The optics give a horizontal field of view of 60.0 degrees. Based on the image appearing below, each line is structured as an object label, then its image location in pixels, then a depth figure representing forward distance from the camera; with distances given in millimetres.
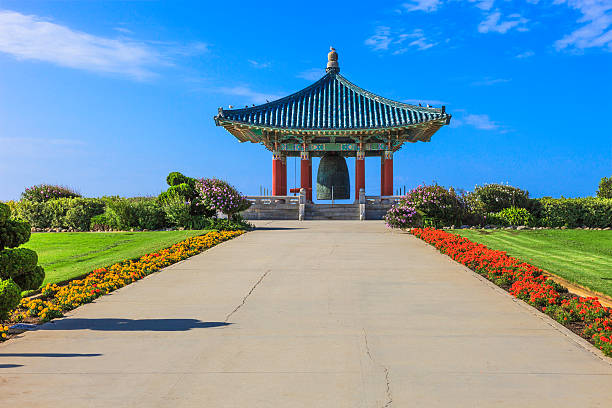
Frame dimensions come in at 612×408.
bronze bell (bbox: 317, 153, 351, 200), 36000
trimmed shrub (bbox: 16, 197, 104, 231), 24203
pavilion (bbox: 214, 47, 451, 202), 33125
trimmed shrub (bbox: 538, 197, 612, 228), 24594
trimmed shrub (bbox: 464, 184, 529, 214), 24891
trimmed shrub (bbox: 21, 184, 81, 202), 29172
